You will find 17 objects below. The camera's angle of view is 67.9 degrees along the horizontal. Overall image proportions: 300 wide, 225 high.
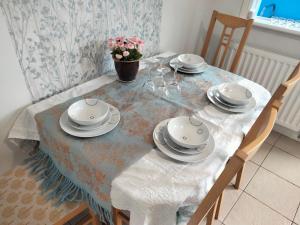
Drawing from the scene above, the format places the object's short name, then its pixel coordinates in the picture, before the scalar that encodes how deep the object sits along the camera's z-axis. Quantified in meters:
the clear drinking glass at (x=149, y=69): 1.21
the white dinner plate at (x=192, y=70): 1.36
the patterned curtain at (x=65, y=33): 0.91
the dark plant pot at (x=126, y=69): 1.15
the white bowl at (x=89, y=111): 0.88
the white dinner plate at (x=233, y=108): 1.05
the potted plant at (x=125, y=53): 1.14
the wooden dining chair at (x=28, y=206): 0.88
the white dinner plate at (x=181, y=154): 0.79
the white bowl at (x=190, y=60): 1.36
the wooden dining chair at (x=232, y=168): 0.55
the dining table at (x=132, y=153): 0.71
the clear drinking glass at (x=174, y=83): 1.17
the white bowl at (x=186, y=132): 0.84
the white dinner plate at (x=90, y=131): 0.85
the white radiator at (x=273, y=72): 1.72
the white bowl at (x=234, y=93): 1.06
